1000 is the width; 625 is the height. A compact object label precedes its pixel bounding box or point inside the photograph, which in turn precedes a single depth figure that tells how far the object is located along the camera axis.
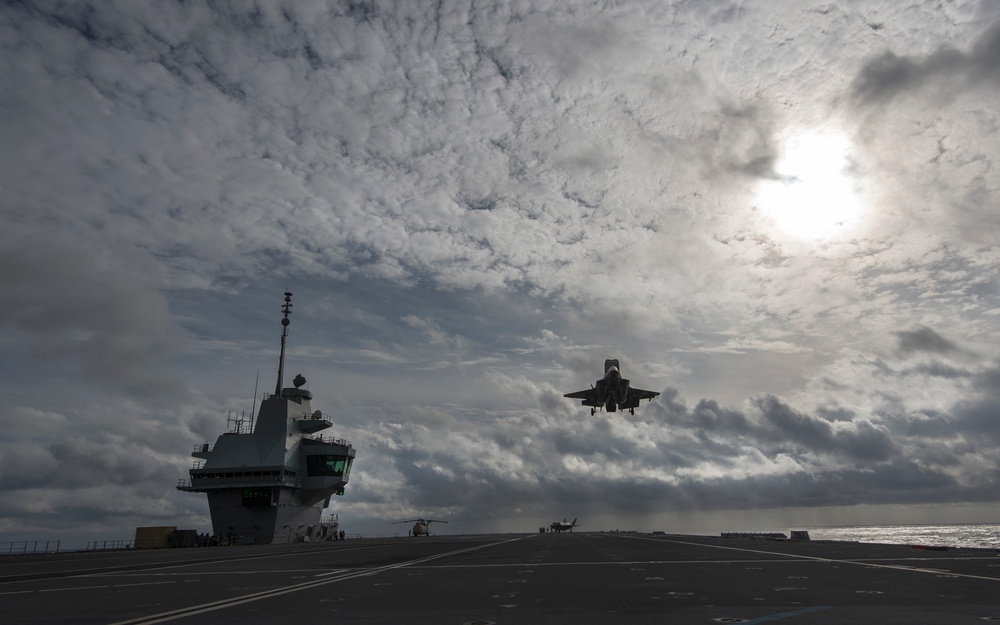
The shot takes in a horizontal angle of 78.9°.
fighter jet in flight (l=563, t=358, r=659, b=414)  68.88
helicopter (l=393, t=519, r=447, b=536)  115.25
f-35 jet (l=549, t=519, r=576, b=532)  161.12
